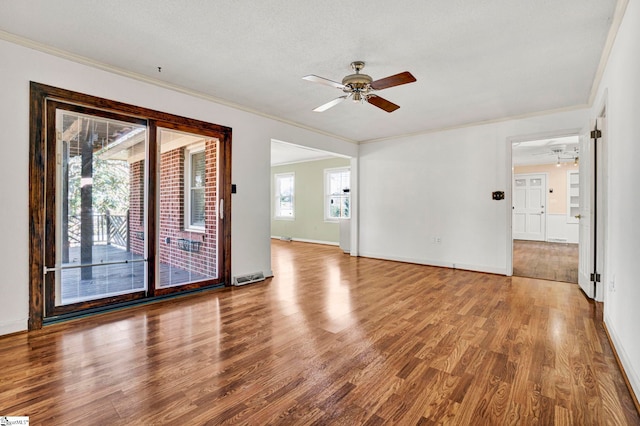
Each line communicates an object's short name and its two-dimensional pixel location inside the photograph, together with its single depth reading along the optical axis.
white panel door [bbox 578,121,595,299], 3.71
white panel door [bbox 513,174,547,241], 9.39
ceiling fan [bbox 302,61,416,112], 2.67
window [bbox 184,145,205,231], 4.03
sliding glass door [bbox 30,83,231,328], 2.83
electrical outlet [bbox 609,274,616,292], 2.49
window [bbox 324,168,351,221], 8.41
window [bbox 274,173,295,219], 9.73
